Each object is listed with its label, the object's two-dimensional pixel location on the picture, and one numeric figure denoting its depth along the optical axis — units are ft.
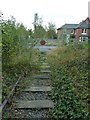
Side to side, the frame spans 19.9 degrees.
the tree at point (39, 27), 76.46
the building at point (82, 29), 148.87
